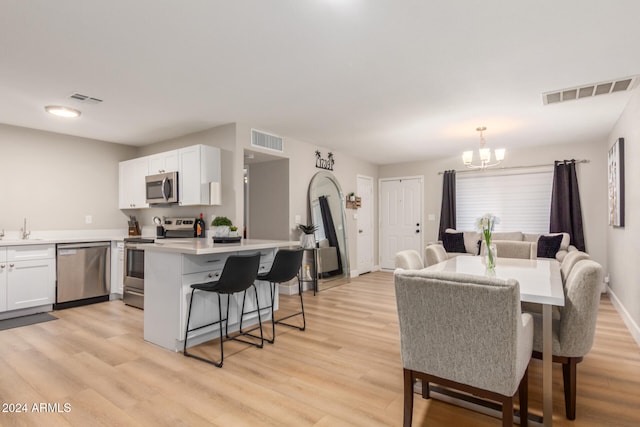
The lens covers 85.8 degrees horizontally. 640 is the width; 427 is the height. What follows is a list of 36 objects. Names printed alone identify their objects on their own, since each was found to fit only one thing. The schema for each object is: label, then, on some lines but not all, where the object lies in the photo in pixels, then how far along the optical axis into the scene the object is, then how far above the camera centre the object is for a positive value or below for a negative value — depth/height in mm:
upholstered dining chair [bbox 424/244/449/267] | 3400 -419
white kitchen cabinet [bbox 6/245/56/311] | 3959 -735
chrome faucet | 4504 -237
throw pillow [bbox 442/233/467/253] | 6098 -514
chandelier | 4434 +783
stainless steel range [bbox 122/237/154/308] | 4336 -762
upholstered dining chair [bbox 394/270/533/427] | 1445 -537
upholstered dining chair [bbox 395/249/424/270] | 2480 -354
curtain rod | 5542 +828
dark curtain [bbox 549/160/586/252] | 5492 +153
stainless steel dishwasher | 4344 -779
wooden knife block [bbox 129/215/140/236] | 5555 -204
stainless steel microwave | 4582 +358
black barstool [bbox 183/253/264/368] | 2686 -524
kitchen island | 2904 -668
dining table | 1777 -443
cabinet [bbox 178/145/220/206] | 4332 +541
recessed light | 3704 +1139
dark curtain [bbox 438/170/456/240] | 6660 +206
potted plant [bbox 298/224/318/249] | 5285 -358
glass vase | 2568 -321
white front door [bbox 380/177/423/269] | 7215 -70
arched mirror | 5715 -202
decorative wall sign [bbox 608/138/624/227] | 3816 +360
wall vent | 4638 +1025
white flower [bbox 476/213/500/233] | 2525 -69
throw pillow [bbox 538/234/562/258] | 5289 -502
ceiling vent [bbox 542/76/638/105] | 3109 +1175
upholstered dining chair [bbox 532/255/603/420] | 1852 -611
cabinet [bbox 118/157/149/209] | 5102 +473
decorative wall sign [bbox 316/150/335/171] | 5805 +906
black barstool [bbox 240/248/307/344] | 3176 -501
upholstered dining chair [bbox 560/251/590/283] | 2512 -368
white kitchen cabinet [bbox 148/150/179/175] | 4656 +723
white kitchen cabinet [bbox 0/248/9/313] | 3875 -732
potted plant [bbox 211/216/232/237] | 3357 -128
